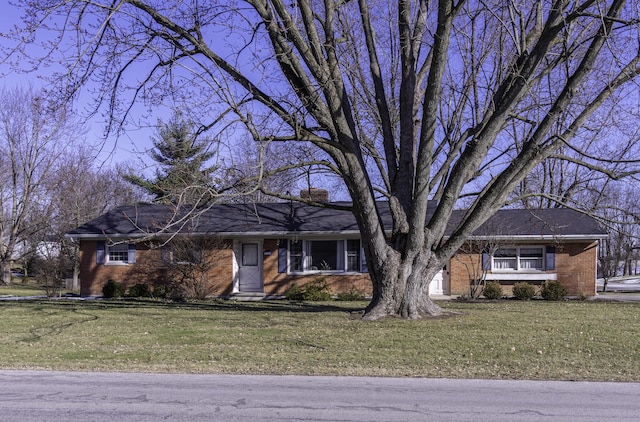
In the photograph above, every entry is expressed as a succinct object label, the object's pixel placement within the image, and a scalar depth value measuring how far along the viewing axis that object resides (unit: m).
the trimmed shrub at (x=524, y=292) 22.66
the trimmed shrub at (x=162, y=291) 23.69
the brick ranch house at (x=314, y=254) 23.80
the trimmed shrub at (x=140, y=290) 24.11
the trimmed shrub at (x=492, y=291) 22.92
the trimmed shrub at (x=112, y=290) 24.12
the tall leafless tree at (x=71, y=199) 36.53
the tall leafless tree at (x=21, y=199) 36.31
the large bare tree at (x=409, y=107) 13.12
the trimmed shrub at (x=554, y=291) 22.55
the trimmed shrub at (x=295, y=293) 22.80
